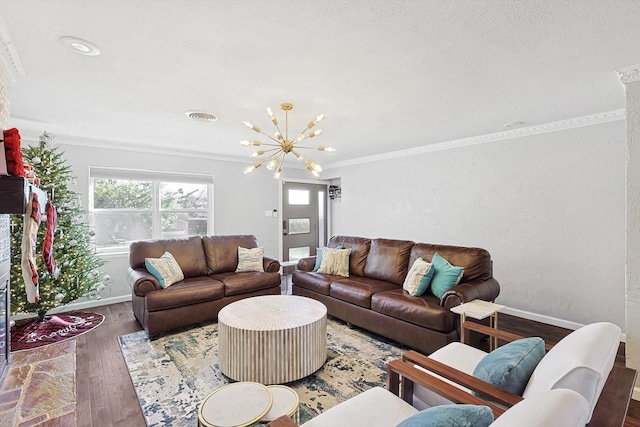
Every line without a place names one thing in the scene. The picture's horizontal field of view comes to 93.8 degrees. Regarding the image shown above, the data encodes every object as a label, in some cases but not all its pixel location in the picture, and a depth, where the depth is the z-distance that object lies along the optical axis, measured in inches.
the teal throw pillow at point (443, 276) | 117.6
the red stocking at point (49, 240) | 115.3
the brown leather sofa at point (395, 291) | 108.0
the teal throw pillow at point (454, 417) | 35.8
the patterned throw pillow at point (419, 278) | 123.8
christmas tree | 129.2
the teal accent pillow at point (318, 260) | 169.8
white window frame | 172.3
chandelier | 110.2
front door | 255.9
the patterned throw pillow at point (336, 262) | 160.9
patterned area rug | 82.0
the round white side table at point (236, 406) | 53.2
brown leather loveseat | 128.8
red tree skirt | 121.6
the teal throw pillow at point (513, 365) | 51.8
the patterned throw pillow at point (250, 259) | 171.8
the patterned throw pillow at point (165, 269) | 138.2
